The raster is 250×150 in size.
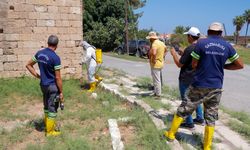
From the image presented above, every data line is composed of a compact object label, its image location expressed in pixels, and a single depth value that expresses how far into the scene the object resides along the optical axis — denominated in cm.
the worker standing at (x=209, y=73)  459
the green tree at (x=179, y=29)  5560
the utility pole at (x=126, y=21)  3149
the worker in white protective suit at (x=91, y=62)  927
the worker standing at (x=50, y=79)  536
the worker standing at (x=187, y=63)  545
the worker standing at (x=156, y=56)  808
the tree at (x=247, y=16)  7414
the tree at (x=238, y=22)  7250
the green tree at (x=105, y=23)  3422
